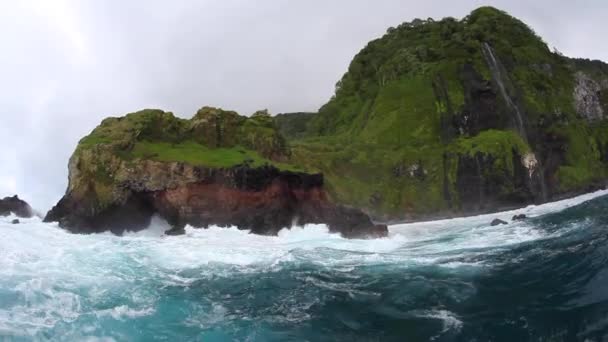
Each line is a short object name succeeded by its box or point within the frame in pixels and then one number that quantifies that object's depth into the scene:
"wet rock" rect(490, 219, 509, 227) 44.00
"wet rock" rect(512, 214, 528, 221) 47.13
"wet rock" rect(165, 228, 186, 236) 41.31
